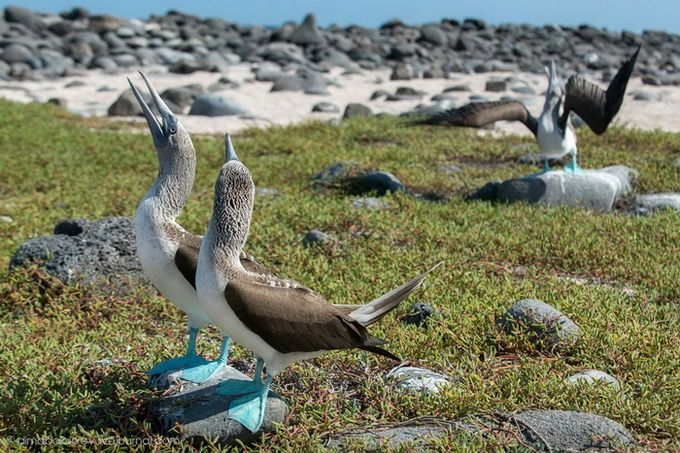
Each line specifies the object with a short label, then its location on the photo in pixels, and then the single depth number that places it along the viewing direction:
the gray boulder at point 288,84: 18.57
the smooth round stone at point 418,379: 3.69
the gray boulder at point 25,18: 30.95
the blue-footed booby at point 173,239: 3.27
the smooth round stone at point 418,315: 4.71
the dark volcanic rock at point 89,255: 5.44
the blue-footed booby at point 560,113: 7.81
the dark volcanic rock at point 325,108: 15.60
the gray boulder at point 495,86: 19.81
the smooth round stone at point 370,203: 7.50
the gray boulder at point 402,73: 22.11
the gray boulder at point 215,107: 14.34
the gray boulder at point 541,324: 4.28
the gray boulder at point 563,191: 7.80
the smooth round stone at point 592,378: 3.72
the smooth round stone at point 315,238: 6.28
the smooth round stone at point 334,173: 8.56
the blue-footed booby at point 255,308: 2.96
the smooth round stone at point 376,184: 8.20
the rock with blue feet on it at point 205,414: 3.13
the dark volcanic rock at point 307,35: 31.41
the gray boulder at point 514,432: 3.17
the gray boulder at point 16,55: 23.30
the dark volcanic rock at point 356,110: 14.14
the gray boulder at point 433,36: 33.97
